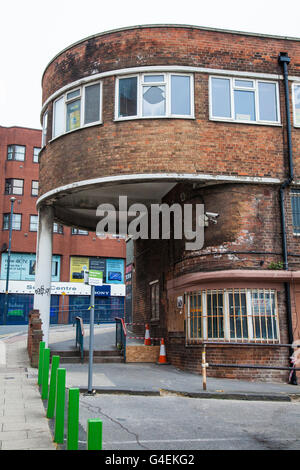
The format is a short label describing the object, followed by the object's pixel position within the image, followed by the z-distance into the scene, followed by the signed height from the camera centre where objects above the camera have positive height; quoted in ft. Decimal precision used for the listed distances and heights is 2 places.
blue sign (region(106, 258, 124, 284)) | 142.72 +15.30
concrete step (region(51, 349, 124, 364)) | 48.06 -3.36
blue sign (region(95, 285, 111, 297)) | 138.35 +9.17
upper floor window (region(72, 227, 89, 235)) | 140.05 +25.93
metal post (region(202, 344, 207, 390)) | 34.24 -3.16
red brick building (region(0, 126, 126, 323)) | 132.05 +22.41
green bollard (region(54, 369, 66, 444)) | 20.02 -3.71
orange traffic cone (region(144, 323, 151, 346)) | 53.62 -1.88
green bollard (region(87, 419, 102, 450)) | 13.44 -3.02
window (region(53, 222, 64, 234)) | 137.39 +26.22
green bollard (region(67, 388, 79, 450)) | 17.17 -3.41
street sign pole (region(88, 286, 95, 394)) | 30.94 -1.72
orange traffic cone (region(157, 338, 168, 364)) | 49.44 -3.29
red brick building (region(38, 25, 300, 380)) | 41.55 +15.07
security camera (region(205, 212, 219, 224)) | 43.28 +9.48
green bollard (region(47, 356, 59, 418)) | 24.58 -3.41
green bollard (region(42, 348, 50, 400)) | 29.78 -3.15
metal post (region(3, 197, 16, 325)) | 122.11 +13.56
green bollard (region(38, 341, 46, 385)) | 33.50 -3.10
